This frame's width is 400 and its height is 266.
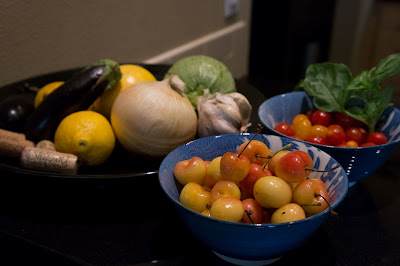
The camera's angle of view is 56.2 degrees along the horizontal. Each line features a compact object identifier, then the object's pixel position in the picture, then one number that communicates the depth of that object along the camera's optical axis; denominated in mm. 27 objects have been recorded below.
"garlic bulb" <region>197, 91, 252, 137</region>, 673
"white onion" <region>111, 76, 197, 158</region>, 640
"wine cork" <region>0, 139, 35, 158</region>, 632
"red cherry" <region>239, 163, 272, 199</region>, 507
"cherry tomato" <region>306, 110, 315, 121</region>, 753
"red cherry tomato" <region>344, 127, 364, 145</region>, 690
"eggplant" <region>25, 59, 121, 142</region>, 695
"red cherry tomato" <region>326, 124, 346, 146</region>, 660
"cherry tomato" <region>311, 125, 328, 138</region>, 670
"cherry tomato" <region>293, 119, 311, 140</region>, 689
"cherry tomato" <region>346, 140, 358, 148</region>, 649
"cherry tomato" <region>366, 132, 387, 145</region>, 660
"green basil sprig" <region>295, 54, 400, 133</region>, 700
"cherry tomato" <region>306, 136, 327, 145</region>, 642
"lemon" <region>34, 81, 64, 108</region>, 791
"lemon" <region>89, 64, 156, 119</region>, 754
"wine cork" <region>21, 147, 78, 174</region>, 595
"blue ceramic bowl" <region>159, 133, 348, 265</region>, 431
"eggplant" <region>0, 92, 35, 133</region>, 743
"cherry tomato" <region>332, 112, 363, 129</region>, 729
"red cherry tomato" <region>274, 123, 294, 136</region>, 675
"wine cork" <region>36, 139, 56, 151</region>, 665
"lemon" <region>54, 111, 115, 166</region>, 636
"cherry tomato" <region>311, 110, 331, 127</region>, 725
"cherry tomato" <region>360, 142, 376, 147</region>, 644
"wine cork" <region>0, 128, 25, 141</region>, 645
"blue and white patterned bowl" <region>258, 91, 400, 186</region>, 604
